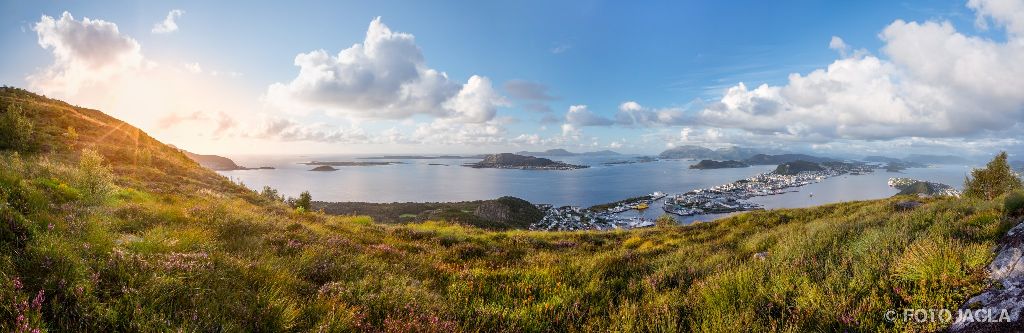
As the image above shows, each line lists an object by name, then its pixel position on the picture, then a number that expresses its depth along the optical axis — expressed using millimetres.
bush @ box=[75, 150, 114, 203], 9730
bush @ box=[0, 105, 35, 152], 19812
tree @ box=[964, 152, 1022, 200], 39550
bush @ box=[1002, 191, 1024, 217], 7793
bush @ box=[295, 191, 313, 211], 30312
